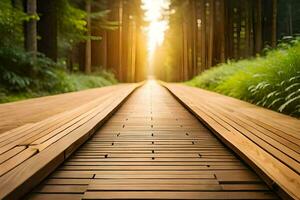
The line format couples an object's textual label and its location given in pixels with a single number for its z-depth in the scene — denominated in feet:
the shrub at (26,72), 31.81
